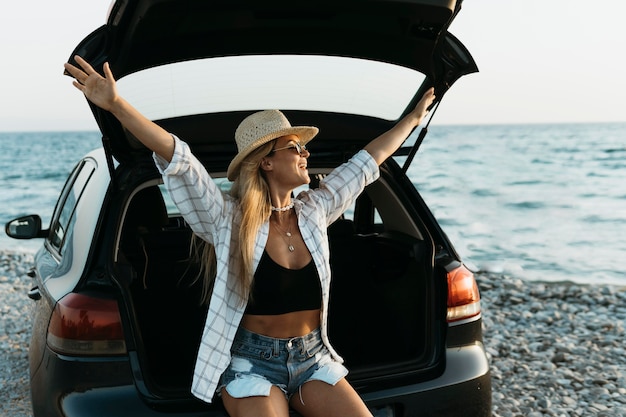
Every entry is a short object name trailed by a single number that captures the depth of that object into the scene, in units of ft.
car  8.43
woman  8.02
